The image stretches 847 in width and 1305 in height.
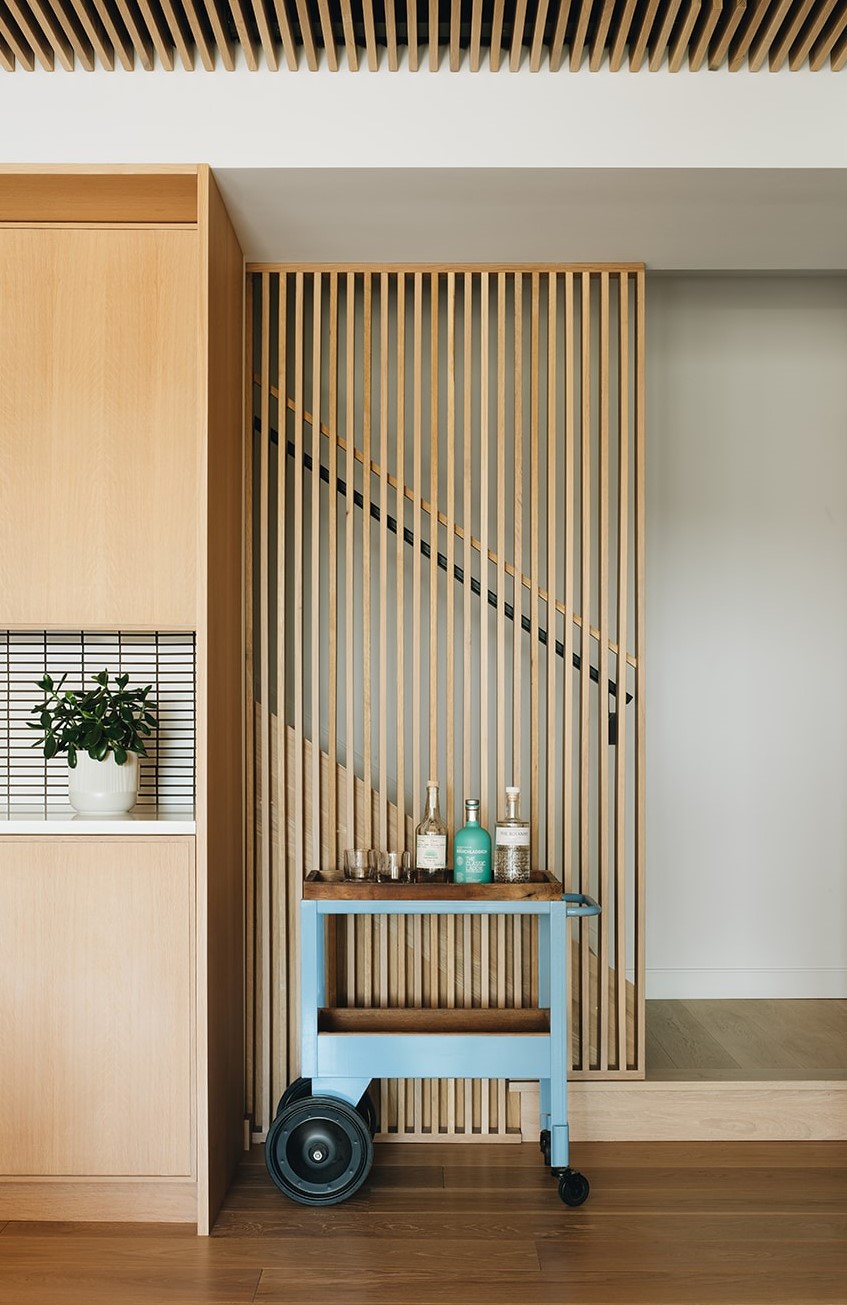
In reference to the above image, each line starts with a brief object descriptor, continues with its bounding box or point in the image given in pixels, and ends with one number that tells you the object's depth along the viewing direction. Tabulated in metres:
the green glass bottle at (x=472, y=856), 2.91
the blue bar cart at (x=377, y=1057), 2.76
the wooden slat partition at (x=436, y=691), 3.20
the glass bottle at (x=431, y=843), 2.91
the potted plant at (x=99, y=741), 2.70
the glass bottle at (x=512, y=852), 2.91
